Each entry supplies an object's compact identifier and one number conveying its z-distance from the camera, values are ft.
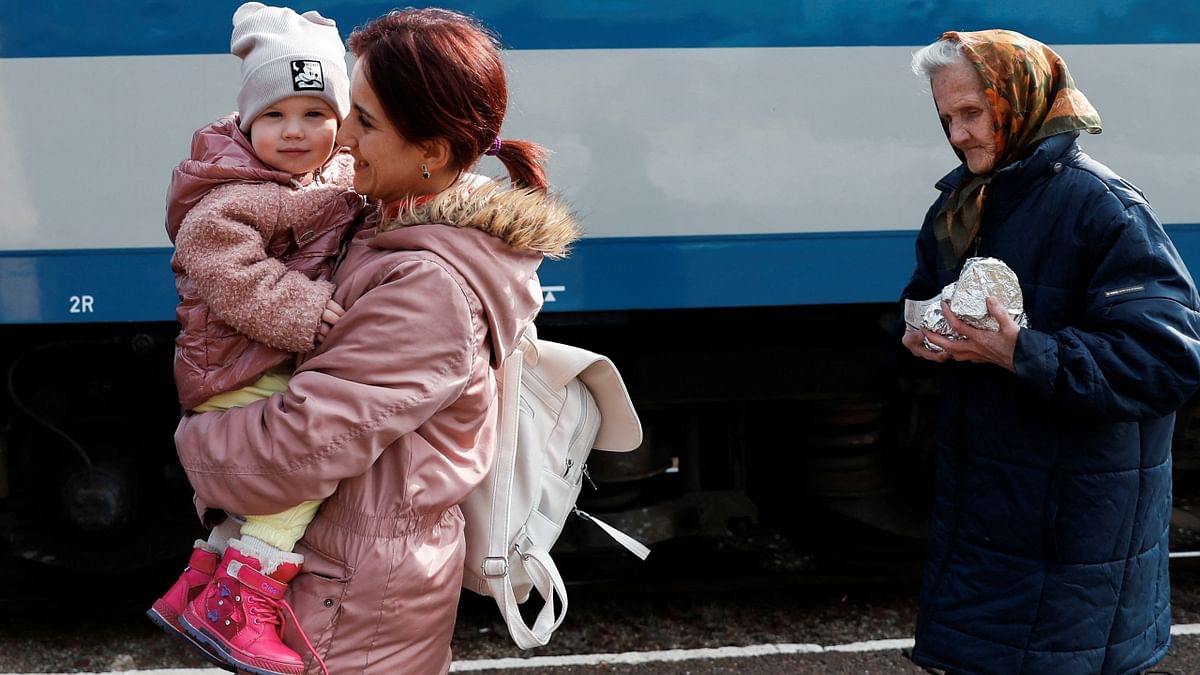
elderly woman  6.09
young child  5.08
